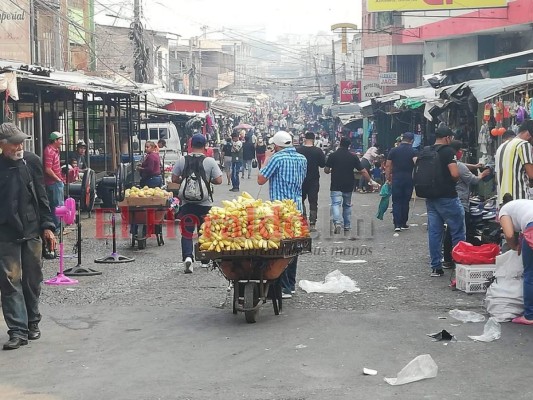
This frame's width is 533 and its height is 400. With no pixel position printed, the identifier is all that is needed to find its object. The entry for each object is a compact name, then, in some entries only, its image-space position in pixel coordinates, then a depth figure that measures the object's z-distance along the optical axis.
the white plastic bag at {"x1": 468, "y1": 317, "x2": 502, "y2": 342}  8.20
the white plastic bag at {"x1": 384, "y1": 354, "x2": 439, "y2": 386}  6.86
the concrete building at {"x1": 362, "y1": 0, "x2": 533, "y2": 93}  31.11
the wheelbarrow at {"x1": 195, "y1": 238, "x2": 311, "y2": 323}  8.99
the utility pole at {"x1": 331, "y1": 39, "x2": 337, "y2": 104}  64.66
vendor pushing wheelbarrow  10.81
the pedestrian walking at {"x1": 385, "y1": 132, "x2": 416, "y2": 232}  17.03
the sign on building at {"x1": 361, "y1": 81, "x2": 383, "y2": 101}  39.31
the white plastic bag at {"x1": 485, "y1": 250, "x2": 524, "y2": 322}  9.08
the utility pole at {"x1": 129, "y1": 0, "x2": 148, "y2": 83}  35.81
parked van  32.86
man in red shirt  15.79
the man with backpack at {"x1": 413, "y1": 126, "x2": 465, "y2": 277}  11.62
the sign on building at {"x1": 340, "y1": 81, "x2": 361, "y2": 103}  50.75
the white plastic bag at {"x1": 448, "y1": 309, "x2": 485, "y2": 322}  9.08
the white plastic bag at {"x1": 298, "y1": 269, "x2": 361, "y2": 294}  10.83
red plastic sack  10.41
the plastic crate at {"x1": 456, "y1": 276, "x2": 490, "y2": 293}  10.41
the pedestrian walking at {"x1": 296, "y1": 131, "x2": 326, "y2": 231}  16.62
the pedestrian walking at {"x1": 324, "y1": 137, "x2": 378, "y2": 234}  16.73
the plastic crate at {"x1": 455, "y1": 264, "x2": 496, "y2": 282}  10.36
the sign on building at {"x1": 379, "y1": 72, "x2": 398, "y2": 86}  42.12
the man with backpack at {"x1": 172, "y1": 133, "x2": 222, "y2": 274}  11.97
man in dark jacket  8.09
